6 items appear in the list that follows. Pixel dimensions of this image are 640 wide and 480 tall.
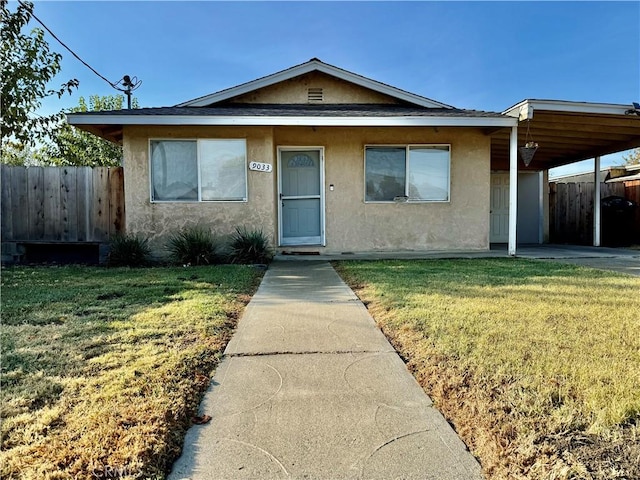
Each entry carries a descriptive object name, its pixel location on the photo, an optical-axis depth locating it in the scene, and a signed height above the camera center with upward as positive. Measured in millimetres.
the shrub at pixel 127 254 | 7480 -481
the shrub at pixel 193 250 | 7488 -419
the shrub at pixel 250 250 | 7586 -433
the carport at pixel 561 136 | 7617 +2219
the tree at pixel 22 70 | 6352 +2722
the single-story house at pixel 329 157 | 7781 +1538
